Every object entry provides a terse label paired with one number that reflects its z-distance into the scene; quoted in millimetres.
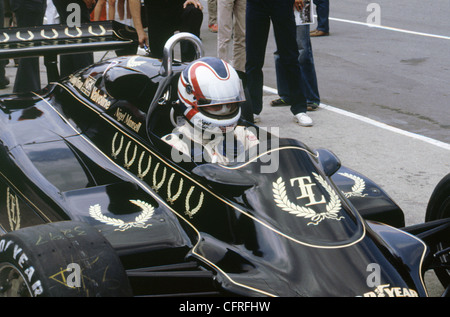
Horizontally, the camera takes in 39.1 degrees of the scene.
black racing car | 2832
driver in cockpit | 3607
